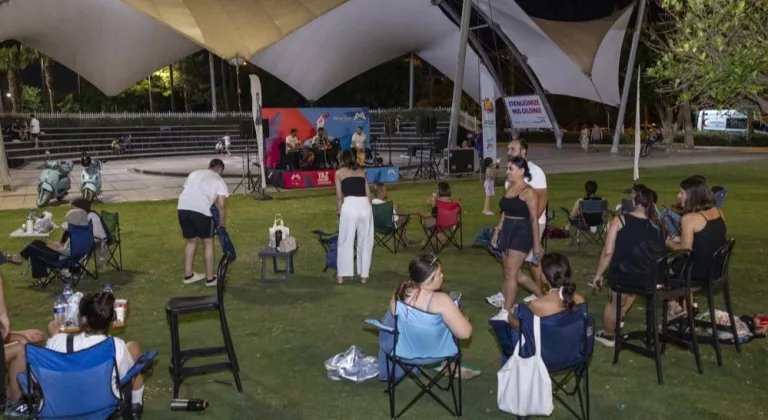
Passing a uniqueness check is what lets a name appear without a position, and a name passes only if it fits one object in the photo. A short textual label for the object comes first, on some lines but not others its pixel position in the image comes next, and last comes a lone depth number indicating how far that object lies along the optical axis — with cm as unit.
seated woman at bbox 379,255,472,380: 437
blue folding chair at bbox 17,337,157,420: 364
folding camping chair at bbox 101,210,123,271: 895
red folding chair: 998
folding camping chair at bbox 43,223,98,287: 797
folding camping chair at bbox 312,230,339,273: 872
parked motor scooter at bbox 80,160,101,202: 1567
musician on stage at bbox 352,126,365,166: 2187
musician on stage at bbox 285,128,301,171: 2100
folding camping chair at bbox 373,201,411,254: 967
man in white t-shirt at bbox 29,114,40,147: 2961
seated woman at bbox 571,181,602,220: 991
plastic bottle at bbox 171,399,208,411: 489
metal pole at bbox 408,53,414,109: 3922
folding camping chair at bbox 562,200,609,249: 998
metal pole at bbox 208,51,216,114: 3792
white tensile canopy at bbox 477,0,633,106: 2897
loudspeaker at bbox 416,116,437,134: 2177
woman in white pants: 782
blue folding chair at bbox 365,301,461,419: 439
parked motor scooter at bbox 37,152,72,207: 1560
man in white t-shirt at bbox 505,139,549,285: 685
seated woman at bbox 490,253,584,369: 431
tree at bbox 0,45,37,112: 3956
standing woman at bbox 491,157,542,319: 625
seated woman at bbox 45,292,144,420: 399
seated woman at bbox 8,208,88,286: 803
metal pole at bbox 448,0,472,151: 2120
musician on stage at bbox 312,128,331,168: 2166
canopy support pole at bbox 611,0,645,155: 2848
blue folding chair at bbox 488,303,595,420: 423
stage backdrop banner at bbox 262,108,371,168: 2164
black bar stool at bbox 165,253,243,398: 496
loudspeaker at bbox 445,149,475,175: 2109
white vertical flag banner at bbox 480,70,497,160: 2118
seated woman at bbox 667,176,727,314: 556
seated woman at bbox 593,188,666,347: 539
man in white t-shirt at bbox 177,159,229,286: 788
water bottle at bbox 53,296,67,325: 493
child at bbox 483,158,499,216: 1391
